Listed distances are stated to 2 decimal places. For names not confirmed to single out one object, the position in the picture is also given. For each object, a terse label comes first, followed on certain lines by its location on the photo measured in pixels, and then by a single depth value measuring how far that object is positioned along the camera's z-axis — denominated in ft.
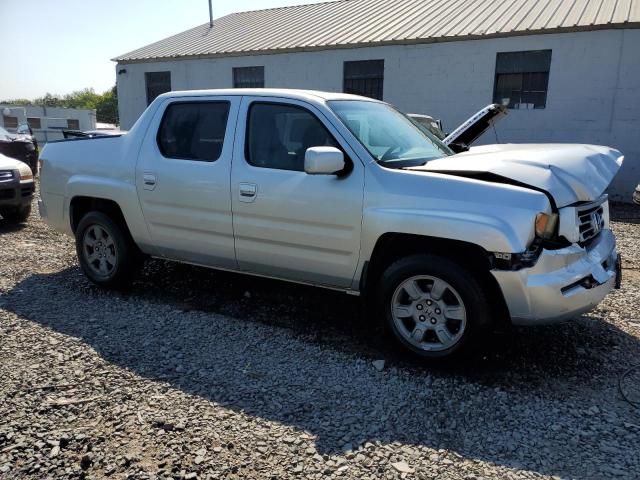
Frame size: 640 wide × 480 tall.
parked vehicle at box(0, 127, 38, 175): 38.83
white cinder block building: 39.91
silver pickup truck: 10.87
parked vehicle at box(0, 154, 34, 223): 26.07
